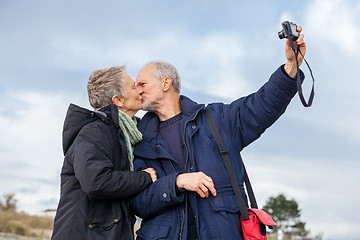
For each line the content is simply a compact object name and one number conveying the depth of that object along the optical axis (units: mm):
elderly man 3410
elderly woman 3201
